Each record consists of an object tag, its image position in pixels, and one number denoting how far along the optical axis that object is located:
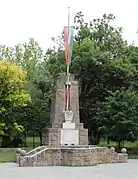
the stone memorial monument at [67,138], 17.36
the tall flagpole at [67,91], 22.04
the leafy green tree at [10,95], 26.96
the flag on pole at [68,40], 21.89
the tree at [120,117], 24.03
